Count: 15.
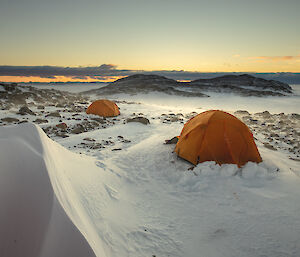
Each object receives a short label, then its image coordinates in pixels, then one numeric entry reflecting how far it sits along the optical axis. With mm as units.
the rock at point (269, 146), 7189
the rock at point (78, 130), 9047
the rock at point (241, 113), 17067
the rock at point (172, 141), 7096
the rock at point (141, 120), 11389
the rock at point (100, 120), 11561
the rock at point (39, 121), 9819
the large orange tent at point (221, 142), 5312
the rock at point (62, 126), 9283
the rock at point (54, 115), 11644
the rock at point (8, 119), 9547
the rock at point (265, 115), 15177
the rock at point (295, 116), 13583
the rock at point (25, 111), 11495
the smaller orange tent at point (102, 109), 13422
